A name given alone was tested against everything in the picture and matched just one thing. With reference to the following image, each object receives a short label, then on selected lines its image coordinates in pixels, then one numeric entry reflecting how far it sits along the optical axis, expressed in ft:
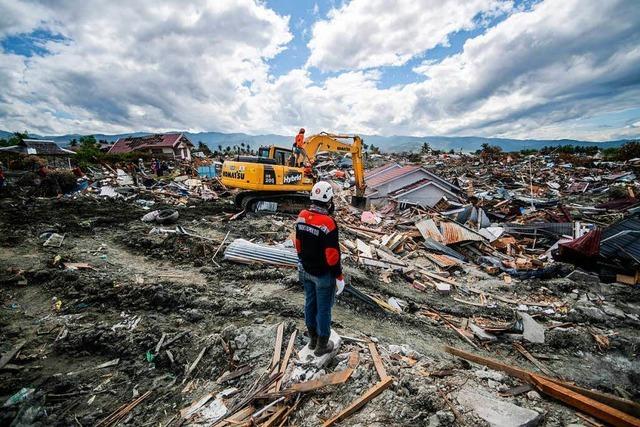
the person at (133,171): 67.69
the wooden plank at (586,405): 8.95
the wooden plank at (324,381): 10.55
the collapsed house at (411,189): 52.06
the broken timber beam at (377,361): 10.85
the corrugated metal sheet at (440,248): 33.76
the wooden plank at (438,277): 27.07
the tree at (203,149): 160.97
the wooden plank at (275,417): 9.40
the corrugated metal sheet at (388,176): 55.39
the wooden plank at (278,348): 12.10
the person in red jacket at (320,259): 11.36
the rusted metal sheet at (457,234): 35.09
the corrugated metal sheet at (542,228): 36.04
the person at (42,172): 51.58
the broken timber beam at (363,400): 9.27
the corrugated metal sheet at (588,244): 27.78
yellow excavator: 37.35
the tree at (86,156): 81.96
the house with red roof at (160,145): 137.08
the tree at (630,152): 93.75
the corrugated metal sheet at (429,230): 35.78
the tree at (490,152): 112.88
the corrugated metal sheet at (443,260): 30.89
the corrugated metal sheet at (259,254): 24.50
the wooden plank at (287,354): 11.07
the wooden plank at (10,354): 13.34
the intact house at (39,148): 104.29
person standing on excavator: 40.71
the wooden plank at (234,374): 11.97
